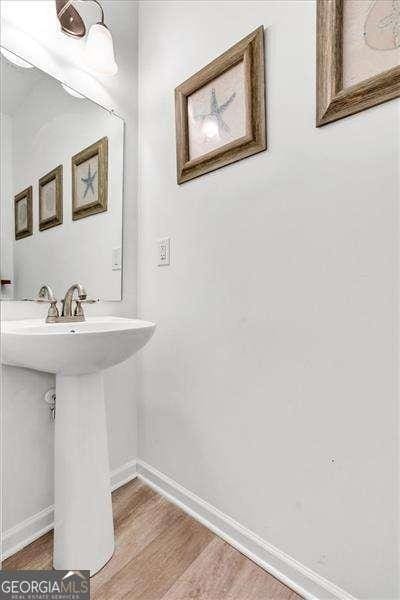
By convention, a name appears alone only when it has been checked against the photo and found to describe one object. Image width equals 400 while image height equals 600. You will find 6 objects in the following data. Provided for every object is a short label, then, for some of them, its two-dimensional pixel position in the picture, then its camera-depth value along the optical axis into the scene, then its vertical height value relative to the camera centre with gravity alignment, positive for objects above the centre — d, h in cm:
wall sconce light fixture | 109 +95
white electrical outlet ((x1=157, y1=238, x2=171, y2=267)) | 129 +18
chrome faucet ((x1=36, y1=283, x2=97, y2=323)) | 107 -3
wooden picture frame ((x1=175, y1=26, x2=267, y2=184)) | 97 +64
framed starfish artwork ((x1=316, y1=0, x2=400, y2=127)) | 74 +60
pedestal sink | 92 -49
